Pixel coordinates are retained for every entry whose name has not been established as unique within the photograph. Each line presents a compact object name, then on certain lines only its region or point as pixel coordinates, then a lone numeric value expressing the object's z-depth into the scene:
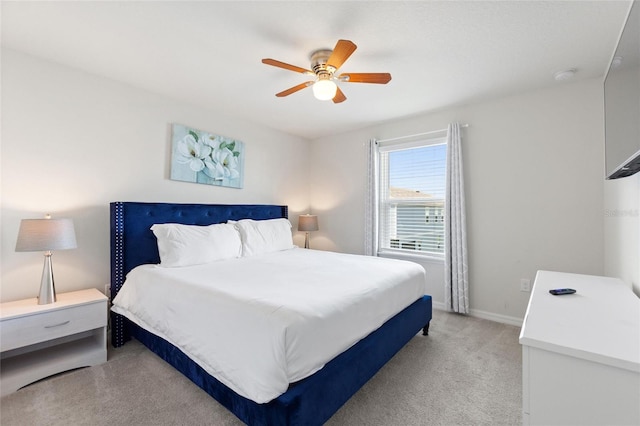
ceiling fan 1.99
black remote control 1.50
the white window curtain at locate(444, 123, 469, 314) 3.21
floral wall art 3.13
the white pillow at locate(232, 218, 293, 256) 3.17
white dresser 0.84
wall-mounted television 1.15
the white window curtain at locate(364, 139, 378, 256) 4.00
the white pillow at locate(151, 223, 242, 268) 2.52
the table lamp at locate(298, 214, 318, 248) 4.30
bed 1.33
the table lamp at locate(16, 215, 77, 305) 1.96
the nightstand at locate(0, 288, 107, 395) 1.84
